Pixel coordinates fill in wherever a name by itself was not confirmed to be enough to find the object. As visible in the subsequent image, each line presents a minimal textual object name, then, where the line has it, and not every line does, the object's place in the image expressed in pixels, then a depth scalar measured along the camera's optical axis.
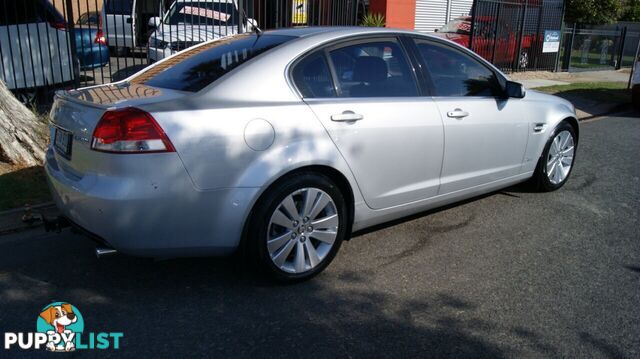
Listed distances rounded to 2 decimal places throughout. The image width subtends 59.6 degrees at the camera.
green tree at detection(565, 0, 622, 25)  25.36
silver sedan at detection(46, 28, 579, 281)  3.09
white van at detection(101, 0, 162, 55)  15.88
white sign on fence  18.33
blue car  10.06
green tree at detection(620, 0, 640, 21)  30.50
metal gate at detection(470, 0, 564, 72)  16.53
